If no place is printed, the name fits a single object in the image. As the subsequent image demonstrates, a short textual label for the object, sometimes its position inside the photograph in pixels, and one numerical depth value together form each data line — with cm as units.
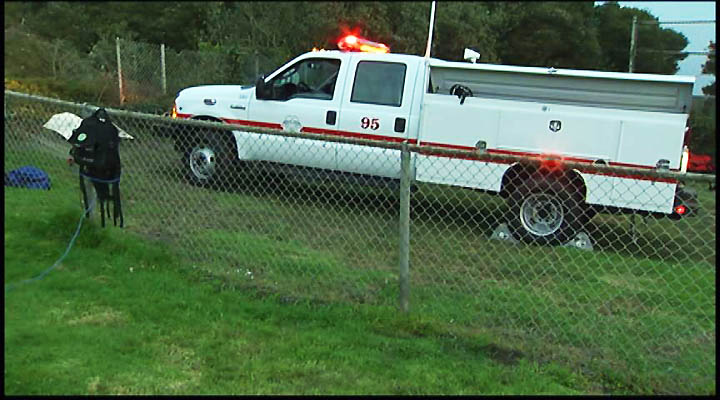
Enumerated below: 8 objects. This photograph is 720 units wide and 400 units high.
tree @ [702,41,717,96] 1394
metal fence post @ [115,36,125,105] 1524
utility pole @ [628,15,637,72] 1413
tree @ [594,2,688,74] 1564
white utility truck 741
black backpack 525
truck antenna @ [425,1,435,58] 802
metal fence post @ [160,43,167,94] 1547
